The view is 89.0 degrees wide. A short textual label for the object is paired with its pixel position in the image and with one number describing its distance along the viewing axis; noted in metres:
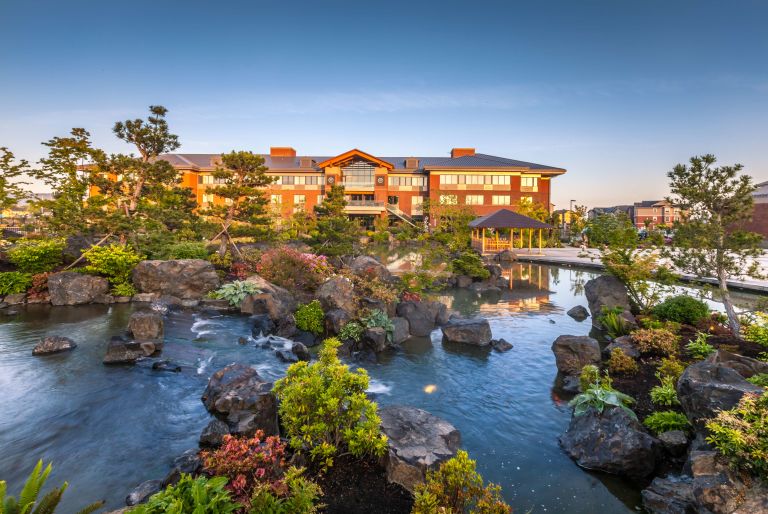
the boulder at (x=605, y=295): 13.59
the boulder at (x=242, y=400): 6.48
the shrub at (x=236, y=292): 15.12
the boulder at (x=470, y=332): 12.09
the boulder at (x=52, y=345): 10.17
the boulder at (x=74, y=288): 15.30
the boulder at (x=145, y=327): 10.95
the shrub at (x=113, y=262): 16.32
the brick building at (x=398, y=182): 51.69
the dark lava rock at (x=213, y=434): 6.32
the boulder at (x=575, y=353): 9.54
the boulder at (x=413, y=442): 5.13
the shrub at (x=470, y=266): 23.03
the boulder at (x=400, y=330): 12.26
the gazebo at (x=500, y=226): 34.22
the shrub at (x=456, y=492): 3.89
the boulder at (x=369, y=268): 16.52
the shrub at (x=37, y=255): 16.22
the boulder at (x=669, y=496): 4.89
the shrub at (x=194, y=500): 3.41
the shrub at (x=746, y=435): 4.19
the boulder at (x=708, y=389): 5.26
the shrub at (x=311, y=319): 12.52
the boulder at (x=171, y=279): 16.42
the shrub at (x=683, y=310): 11.24
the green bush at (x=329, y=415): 5.08
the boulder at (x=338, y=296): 13.12
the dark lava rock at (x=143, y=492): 4.80
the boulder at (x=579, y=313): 15.15
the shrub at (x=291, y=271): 16.80
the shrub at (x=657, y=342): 9.27
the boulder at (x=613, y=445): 5.76
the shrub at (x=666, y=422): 6.39
